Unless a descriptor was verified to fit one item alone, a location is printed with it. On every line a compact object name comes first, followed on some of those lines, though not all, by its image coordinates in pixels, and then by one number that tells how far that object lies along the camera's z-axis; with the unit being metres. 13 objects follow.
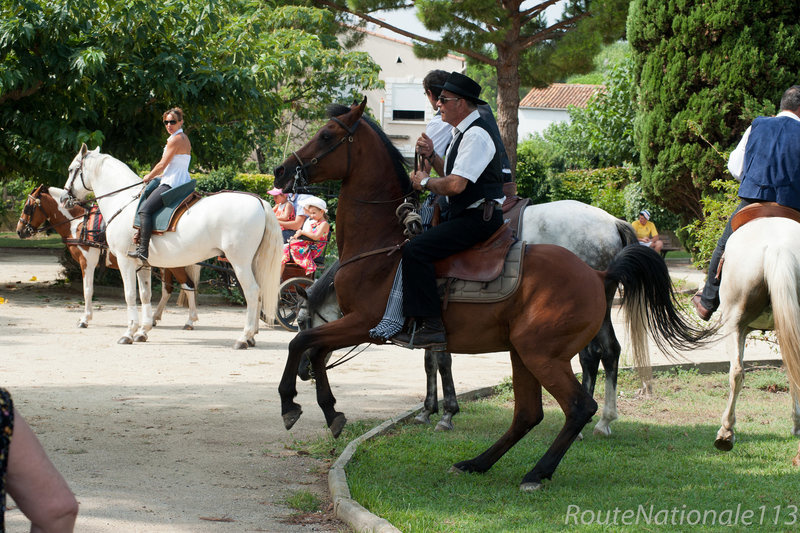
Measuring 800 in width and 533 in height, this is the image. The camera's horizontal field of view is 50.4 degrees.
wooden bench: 33.24
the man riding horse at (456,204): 5.70
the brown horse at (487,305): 5.68
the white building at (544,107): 65.56
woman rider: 12.12
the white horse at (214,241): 12.31
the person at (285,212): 14.72
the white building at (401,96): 46.81
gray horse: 7.61
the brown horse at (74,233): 14.00
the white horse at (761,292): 6.30
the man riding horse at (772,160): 7.11
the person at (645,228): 22.06
